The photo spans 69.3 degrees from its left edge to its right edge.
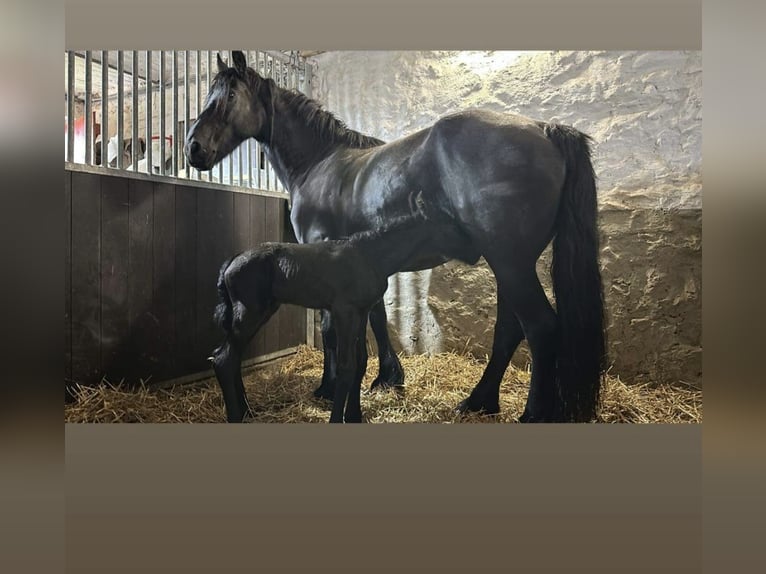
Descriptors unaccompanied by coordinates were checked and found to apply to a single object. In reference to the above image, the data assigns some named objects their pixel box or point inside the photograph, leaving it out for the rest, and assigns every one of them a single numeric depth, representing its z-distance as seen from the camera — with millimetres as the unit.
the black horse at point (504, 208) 2547
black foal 2549
